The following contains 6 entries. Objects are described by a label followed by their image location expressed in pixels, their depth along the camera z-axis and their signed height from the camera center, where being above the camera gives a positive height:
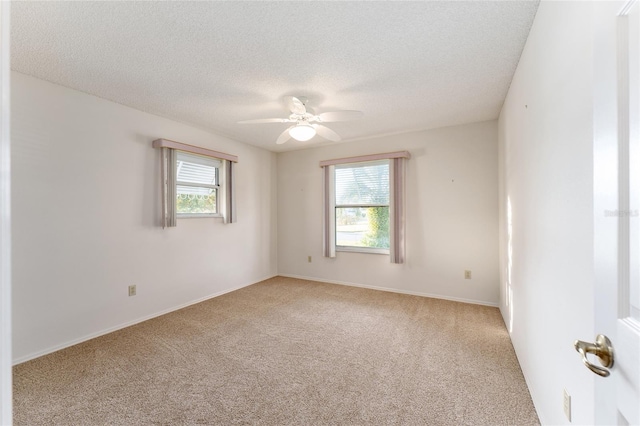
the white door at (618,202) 0.53 +0.02
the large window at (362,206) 4.27 +0.10
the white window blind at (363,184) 4.27 +0.47
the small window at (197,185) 3.58 +0.39
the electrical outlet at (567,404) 1.17 -0.85
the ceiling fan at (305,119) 2.52 +0.92
